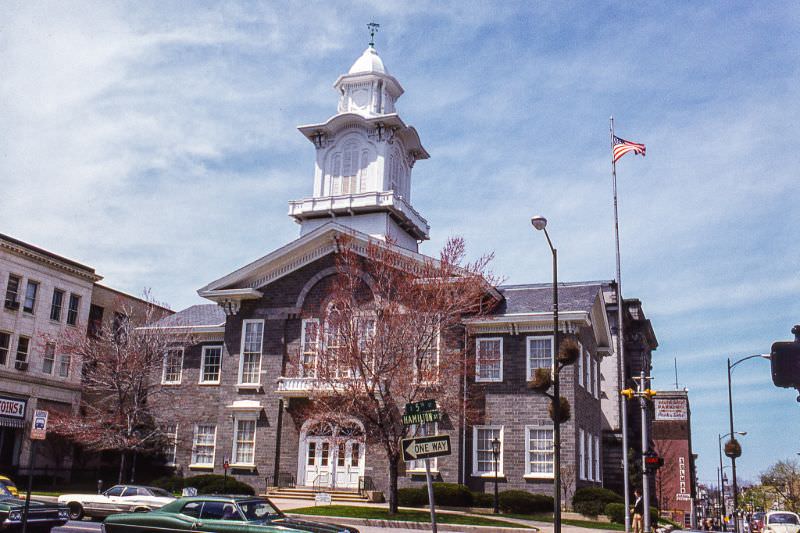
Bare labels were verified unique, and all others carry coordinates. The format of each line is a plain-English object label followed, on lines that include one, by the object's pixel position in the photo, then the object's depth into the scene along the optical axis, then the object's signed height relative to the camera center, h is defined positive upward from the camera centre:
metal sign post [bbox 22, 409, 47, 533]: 17.88 +0.40
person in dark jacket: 29.00 -1.75
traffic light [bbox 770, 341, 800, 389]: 8.89 +1.17
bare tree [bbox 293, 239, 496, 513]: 31.72 +4.83
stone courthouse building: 36.97 +3.47
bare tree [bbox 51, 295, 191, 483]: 40.75 +3.51
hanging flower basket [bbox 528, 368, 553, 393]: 34.88 +3.59
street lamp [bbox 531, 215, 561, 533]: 22.83 +1.42
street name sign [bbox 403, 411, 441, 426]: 16.88 +0.89
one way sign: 16.45 +0.28
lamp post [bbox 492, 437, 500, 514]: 36.09 +0.70
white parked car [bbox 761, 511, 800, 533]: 31.89 -1.87
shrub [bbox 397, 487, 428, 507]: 34.81 -1.49
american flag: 39.69 +15.25
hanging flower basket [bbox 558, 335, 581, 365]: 31.78 +4.56
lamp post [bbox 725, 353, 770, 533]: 41.09 +0.81
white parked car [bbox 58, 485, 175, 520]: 26.42 -1.65
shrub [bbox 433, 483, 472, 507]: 34.56 -1.34
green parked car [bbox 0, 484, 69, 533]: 18.86 -1.58
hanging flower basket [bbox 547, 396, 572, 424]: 34.41 +2.33
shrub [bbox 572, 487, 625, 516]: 35.28 -1.35
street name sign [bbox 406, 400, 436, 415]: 17.00 +1.13
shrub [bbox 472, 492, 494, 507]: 35.31 -1.53
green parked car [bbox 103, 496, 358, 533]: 16.03 -1.29
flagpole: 32.69 +4.36
